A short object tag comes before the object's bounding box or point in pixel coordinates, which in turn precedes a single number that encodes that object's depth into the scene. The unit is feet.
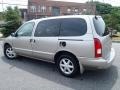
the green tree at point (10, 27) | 62.13
